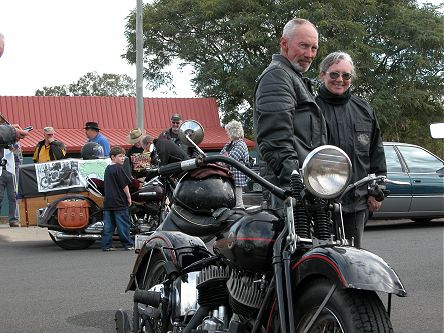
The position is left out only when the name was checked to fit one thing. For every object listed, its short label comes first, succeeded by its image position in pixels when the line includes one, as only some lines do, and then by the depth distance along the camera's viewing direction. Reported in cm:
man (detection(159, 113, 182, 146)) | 1180
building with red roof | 2388
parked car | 1281
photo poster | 1146
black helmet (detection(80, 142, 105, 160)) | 1186
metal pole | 1791
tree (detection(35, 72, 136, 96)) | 7244
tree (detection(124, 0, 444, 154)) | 3133
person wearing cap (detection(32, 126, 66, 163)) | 1312
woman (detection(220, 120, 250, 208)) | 1173
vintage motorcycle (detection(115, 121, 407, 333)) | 282
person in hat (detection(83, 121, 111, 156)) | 1265
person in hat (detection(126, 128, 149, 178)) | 1182
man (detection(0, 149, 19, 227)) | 1245
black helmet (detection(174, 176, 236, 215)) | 406
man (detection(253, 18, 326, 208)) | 378
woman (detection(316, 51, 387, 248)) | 465
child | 1064
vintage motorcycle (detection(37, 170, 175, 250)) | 1078
